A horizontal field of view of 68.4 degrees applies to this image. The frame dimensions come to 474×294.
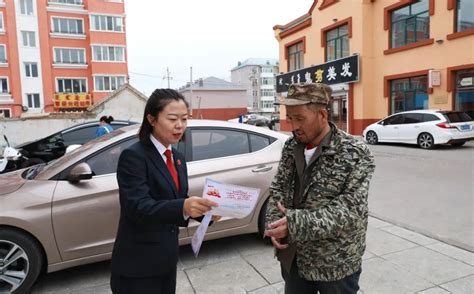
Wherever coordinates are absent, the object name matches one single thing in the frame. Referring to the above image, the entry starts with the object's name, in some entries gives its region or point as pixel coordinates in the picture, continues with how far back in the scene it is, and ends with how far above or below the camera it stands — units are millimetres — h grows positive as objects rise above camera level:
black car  8539 -537
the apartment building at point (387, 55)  14602 +2775
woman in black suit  1616 -398
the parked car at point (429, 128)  12070 -688
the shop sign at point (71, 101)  30219 +1666
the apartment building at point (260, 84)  86119 +7400
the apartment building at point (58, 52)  32594 +6641
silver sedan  2904 -738
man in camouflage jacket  1530 -417
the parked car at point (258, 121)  36125 -732
